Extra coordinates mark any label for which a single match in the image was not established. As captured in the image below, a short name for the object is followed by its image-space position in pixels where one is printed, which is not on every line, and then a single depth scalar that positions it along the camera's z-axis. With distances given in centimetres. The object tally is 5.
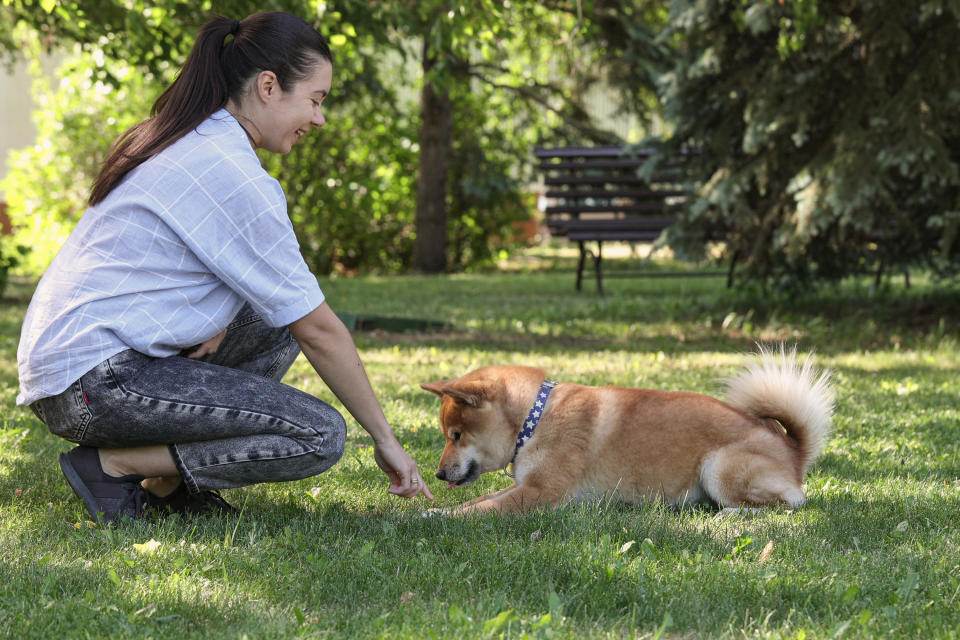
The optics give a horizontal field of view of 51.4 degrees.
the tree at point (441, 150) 1514
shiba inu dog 360
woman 302
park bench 1248
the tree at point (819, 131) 747
